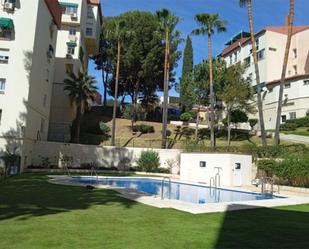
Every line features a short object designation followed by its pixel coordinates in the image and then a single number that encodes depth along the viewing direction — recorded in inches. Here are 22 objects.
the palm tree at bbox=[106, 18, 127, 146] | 1669.2
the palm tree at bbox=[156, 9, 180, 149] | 1604.3
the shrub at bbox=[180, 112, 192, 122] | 2170.0
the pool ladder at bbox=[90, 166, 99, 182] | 1194.6
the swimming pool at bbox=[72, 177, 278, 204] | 771.9
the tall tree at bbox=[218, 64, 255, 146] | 1715.1
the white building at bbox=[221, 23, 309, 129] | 1908.2
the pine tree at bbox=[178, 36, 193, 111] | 2517.8
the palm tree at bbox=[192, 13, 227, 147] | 1507.1
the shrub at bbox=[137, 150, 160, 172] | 1370.6
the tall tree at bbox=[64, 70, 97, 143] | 1545.3
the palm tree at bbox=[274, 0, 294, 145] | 1226.6
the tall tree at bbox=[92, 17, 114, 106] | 2175.9
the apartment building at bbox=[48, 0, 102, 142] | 1669.5
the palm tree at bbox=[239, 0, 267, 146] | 1240.8
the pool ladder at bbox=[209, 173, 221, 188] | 1040.8
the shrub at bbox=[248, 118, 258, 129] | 1967.3
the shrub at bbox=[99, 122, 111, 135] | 1803.6
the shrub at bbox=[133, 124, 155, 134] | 1878.7
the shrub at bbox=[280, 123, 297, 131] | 1807.3
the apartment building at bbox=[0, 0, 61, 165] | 1077.1
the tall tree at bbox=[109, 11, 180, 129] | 2080.5
